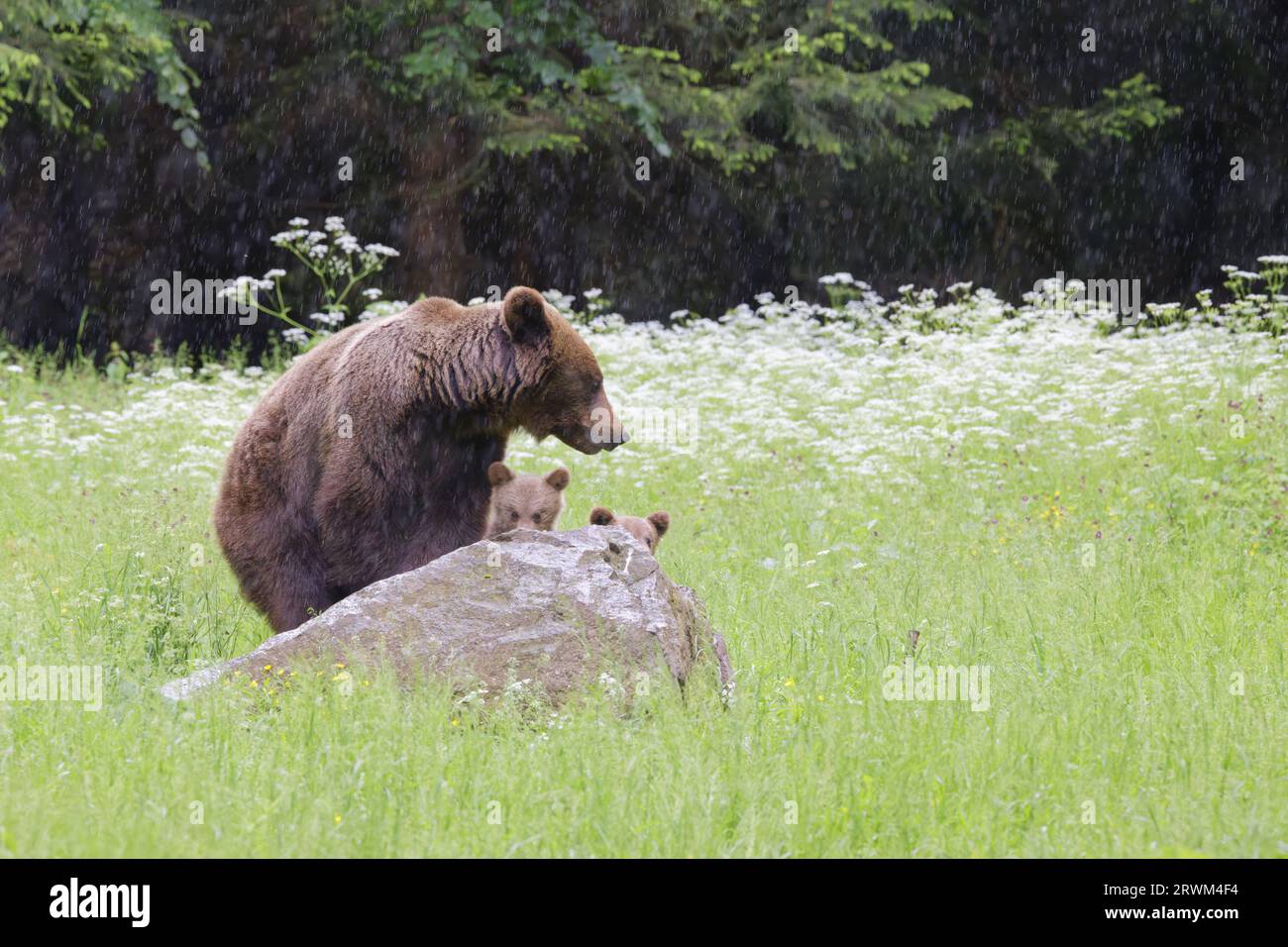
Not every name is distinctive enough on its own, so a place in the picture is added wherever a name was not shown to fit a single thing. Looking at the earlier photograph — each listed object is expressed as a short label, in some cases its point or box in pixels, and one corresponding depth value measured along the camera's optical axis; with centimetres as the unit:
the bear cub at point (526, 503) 1423
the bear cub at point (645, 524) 1304
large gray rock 996
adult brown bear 1169
